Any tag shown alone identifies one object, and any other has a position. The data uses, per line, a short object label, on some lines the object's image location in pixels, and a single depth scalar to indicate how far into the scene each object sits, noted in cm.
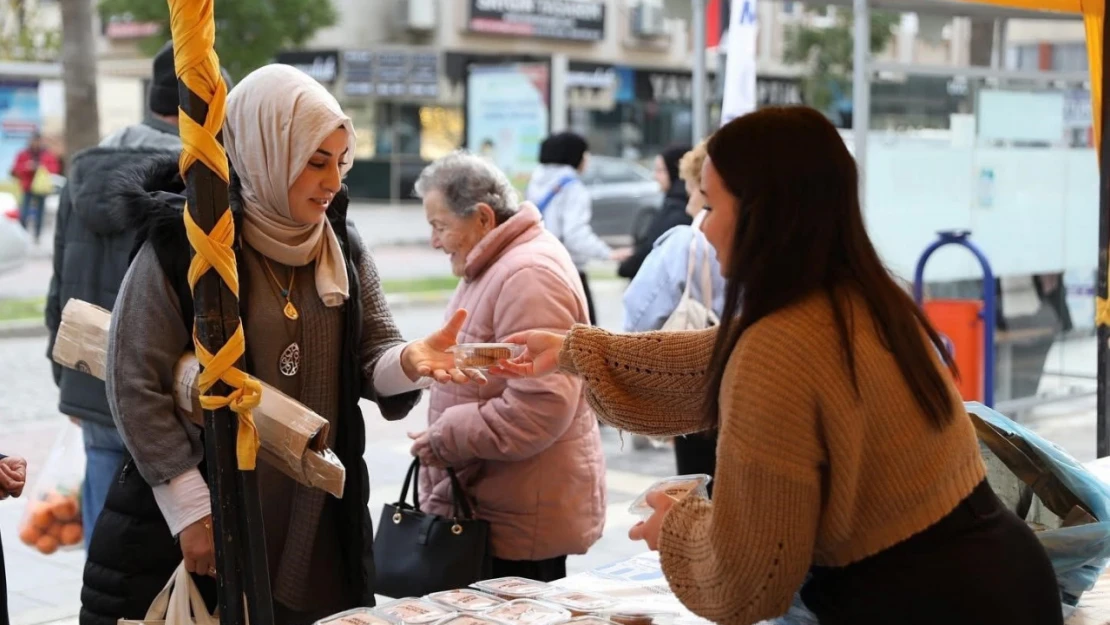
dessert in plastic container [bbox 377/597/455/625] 256
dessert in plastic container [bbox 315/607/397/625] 250
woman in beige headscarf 262
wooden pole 222
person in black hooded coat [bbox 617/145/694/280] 734
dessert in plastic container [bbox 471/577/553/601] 278
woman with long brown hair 207
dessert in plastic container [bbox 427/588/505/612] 266
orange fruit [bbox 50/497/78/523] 516
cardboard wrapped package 245
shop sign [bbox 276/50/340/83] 3156
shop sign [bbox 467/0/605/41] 3266
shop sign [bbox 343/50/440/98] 3114
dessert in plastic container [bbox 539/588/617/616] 271
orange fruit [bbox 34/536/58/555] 530
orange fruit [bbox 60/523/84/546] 517
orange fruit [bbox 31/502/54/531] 520
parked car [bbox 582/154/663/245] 2362
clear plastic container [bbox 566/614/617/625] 258
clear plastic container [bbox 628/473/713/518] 258
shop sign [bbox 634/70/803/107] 3581
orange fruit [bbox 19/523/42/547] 522
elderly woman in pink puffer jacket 369
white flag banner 702
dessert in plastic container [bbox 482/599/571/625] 258
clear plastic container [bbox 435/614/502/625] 255
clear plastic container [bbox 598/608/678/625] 272
